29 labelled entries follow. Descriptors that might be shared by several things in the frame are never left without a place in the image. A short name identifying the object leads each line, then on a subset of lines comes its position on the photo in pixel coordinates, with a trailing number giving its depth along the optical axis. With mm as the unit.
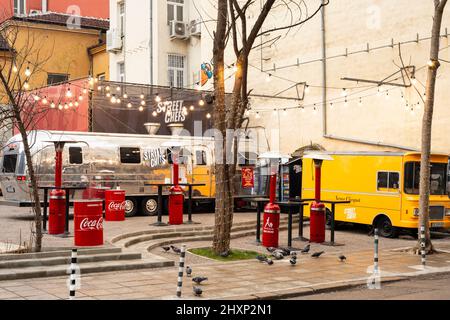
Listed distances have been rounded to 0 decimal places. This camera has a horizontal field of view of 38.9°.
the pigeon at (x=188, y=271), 12266
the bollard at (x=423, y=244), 14334
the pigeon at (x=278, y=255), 14676
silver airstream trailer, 22016
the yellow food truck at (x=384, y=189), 19859
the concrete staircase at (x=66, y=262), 12016
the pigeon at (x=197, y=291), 10375
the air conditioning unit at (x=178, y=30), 33156
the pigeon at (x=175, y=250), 15195
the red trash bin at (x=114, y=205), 21109
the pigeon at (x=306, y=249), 15677
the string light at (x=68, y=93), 26336
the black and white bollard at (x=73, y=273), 9062
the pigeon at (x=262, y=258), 14081
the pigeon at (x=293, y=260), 13945
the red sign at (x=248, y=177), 27406
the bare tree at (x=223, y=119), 15016
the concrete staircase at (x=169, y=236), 16339
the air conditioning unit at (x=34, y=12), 39031
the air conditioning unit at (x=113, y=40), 36000
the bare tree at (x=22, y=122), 12719
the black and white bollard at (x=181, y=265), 9797
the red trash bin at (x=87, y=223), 14219
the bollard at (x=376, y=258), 12464
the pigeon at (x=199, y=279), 11133
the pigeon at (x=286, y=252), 15175
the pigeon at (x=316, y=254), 15123
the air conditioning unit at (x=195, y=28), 33375
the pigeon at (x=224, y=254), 15062
